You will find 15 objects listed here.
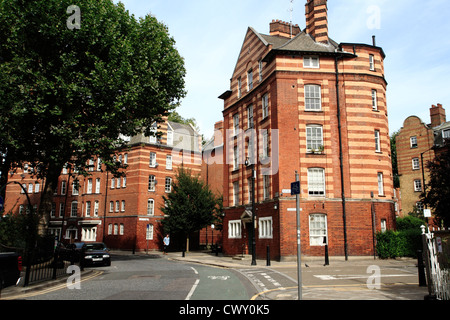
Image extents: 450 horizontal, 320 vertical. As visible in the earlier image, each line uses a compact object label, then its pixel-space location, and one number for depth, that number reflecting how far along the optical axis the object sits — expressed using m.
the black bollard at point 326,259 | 19.91
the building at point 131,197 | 42.75
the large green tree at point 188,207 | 36.91
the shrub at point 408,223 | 33.50
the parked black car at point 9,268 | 10.02
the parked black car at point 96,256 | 19.77
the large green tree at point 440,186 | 20.56
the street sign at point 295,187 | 8.50
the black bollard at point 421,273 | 11.44
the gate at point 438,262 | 8.46
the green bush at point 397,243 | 23.50
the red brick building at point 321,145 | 23.95
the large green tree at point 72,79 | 16.86
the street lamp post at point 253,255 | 21.14
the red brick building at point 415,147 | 44.75
